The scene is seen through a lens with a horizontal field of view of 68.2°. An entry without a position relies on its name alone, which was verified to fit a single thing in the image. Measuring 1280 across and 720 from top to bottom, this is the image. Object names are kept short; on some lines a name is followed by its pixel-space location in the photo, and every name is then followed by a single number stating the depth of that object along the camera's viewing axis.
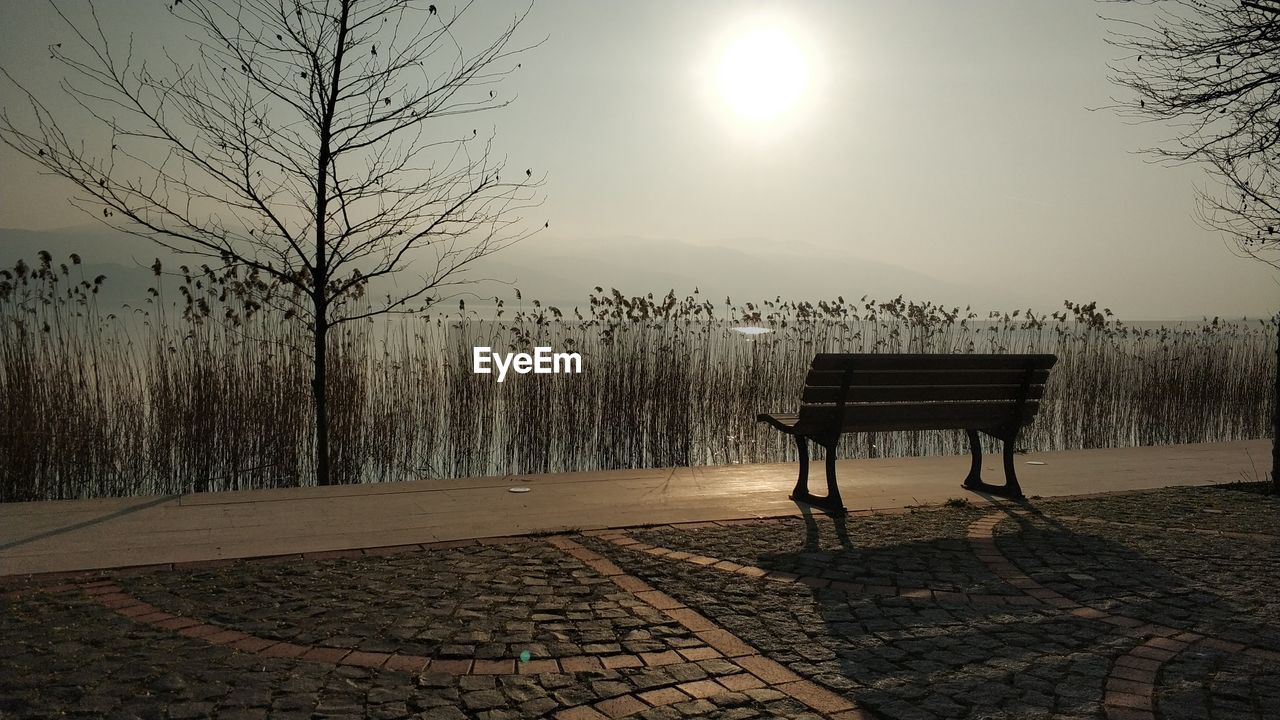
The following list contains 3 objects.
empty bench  4.33
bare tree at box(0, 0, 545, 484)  5.42
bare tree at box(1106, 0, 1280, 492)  5.06
